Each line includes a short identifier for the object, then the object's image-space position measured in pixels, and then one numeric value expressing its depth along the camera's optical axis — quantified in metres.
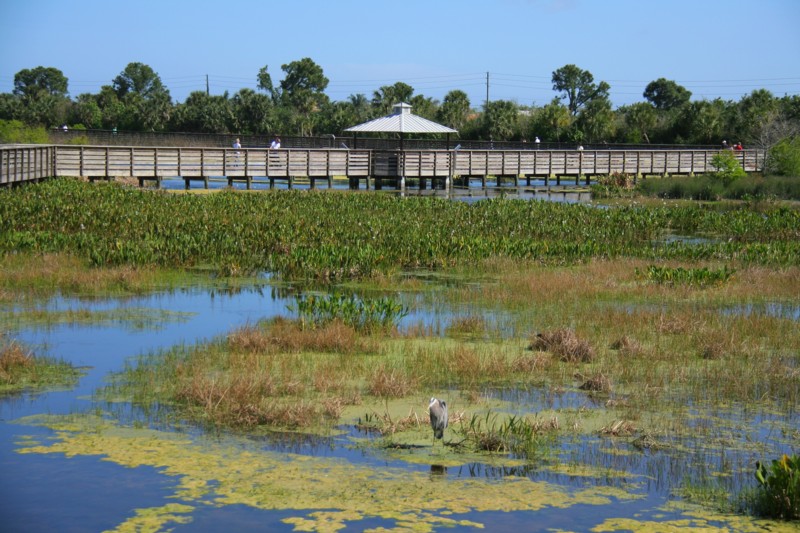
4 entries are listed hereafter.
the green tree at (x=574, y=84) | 153.00
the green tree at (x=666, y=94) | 148.12
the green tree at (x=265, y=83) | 130.12
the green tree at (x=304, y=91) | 97.06
